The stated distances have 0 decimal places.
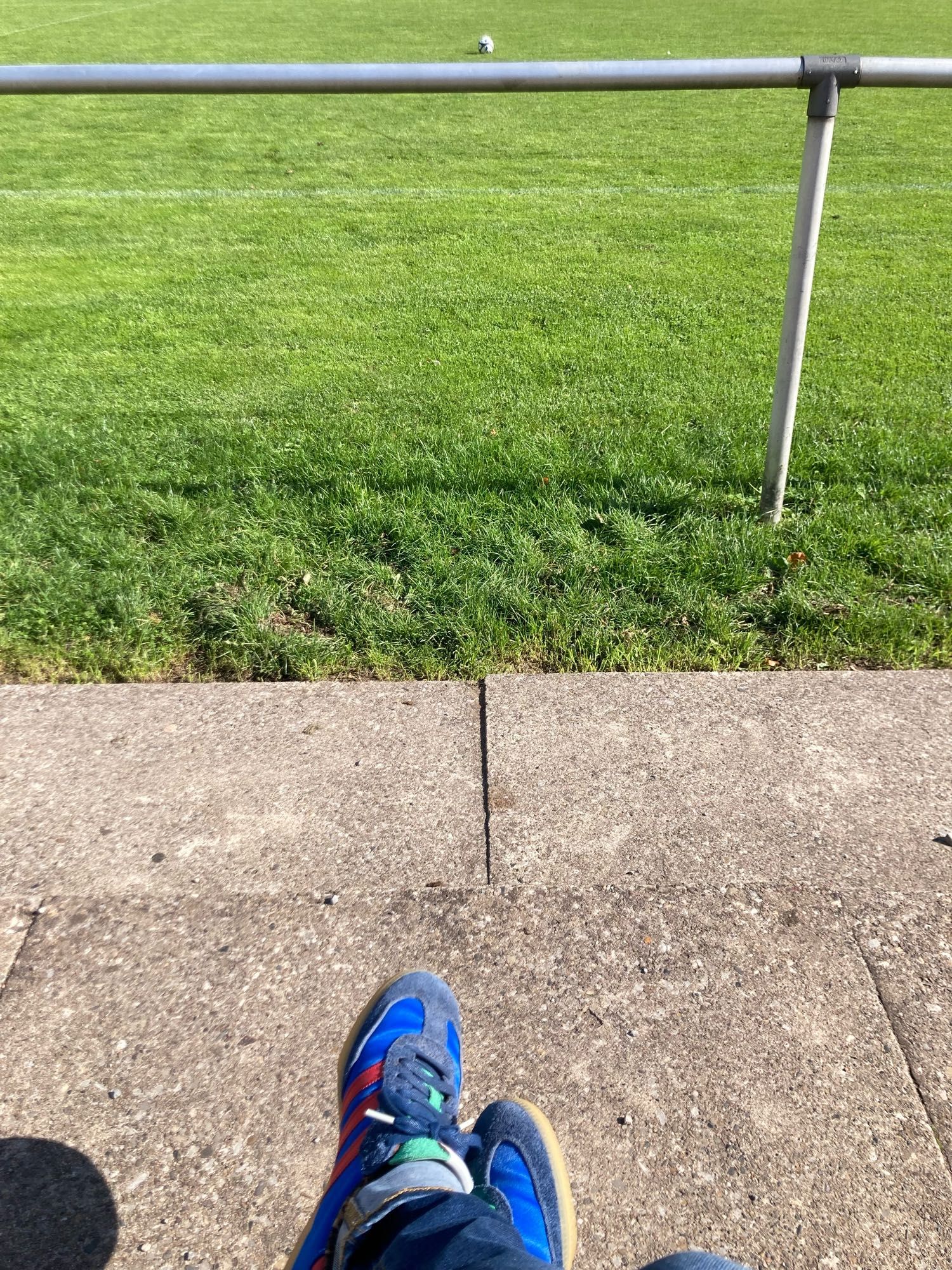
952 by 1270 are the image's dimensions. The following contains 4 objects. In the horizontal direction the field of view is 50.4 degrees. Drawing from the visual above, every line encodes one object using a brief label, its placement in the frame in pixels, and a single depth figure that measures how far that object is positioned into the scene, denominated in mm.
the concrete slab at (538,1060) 1628
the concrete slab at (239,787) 2242
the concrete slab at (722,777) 2242
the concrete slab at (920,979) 1810
